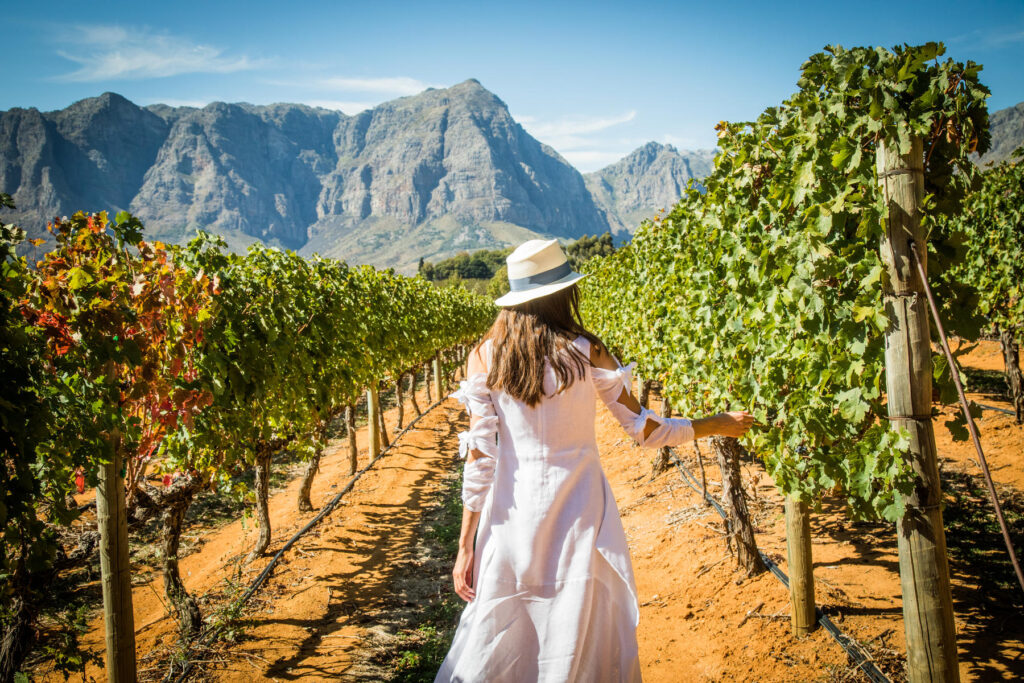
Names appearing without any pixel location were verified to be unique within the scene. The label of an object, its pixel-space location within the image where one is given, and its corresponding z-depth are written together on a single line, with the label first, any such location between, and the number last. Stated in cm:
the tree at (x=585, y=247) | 5369
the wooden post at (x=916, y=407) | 201
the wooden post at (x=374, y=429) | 1043
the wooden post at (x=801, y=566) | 353
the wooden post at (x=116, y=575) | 314
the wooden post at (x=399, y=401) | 1286
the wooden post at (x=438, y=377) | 1811
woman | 197
